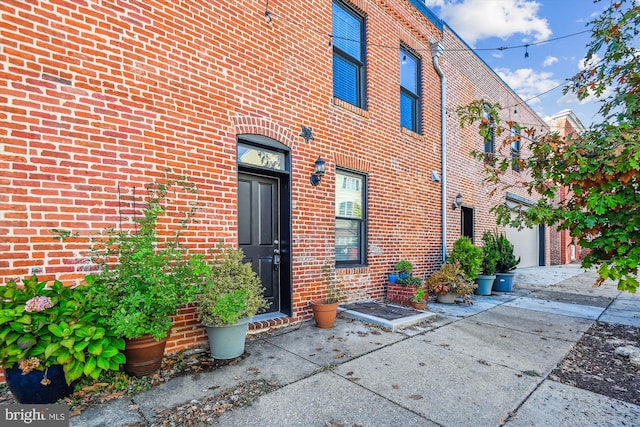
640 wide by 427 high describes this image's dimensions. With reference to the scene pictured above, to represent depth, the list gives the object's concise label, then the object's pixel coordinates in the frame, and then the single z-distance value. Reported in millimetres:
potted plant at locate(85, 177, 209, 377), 2682
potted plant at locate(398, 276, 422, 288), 5945
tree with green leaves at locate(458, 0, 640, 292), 2887
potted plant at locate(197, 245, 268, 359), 3332
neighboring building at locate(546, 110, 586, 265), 16547
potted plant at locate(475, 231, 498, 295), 7672
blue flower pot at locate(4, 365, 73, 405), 2355
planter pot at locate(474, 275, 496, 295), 7656
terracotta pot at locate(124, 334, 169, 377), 2865
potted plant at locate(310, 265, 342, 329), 4494
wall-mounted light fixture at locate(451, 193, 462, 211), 8352
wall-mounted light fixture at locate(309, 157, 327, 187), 4965
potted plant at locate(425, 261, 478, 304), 6305
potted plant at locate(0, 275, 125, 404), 2299
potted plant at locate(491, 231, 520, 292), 8141
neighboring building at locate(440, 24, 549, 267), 8406
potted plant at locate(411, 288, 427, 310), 5688
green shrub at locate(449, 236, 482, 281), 7074
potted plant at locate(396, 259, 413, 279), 6197
